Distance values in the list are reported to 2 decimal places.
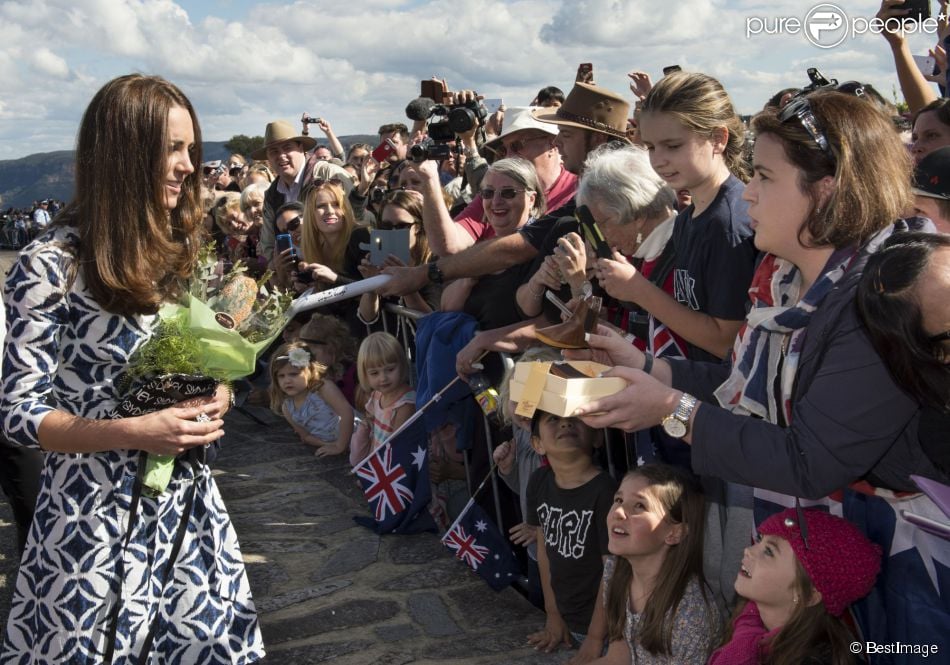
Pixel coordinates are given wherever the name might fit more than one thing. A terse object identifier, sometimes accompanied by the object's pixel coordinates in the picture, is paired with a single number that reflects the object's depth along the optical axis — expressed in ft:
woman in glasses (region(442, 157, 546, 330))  15.57
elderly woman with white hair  11.74
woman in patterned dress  8.85
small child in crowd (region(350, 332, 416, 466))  17.98
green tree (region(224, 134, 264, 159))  131.23
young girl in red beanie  7.48
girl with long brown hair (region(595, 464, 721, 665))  10.19
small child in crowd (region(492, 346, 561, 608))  13.21
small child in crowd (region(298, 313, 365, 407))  22.25
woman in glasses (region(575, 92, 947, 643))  6.71
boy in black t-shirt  12.02
